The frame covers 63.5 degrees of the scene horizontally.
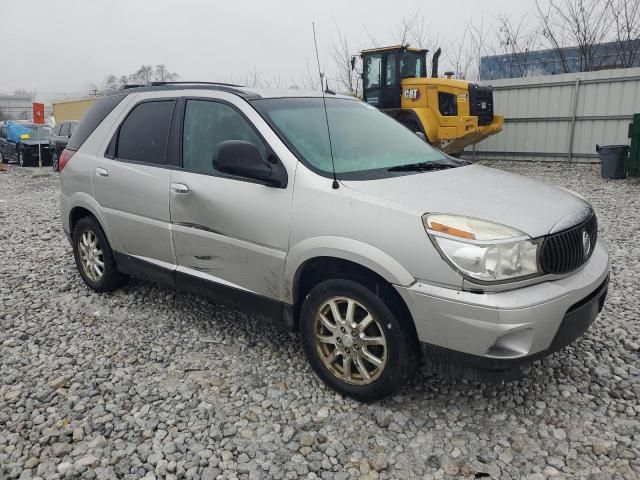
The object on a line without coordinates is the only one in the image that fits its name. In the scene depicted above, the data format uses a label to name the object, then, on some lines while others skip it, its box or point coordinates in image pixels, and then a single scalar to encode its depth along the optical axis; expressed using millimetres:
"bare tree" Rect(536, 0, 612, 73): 17828
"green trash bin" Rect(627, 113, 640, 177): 10297
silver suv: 2445
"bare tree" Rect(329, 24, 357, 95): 21922
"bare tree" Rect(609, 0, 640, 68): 16859
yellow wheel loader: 12836
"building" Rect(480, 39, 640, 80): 17094
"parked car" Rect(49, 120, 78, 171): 17547
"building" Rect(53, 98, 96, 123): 31250
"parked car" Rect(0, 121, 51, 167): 19047
